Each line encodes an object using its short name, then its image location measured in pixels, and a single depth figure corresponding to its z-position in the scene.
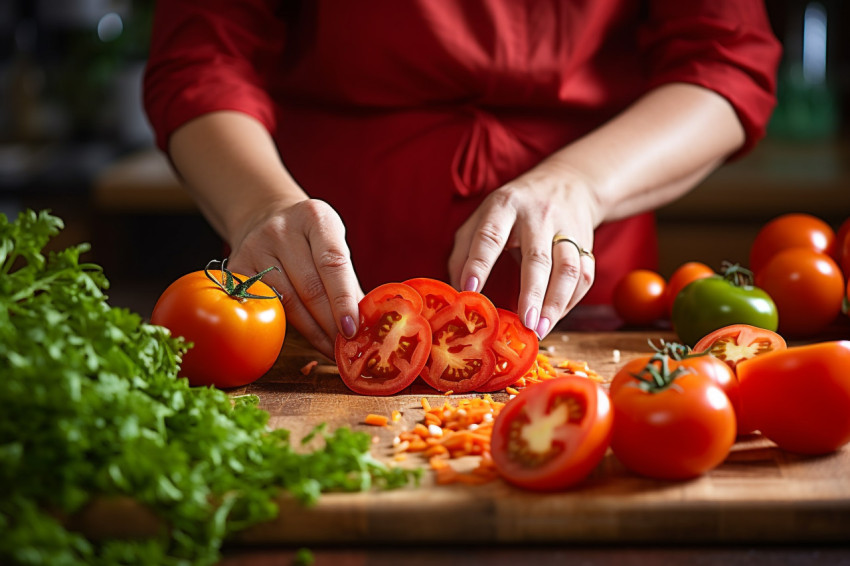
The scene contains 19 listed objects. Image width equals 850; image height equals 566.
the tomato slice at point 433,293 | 1.32
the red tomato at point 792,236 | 1.66
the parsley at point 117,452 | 0.84
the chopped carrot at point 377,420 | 1.16
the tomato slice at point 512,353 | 1.30
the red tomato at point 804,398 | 1.04
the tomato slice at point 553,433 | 0.94
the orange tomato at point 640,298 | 1.64
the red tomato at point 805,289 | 1.53
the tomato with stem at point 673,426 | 0.96
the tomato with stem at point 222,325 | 1.25
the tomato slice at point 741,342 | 1.26
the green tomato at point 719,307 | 1.43
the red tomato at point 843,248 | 1.61
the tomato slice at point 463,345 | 1.30
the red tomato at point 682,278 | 1.64
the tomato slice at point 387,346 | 1.29
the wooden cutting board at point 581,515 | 0.92
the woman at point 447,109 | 1.53
